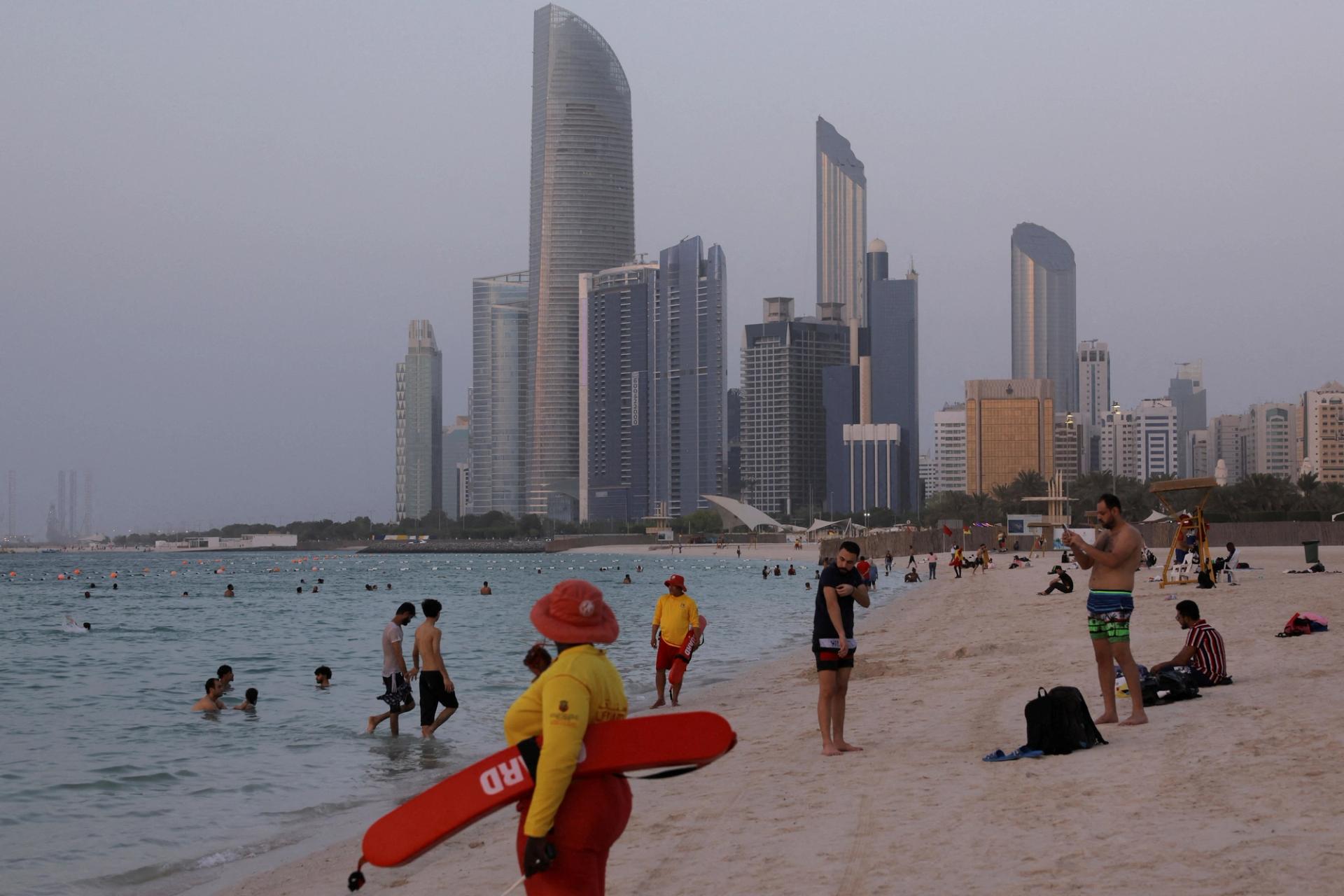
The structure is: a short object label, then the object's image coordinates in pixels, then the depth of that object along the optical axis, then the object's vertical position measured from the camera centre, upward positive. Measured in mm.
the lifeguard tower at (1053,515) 92062 -2790
